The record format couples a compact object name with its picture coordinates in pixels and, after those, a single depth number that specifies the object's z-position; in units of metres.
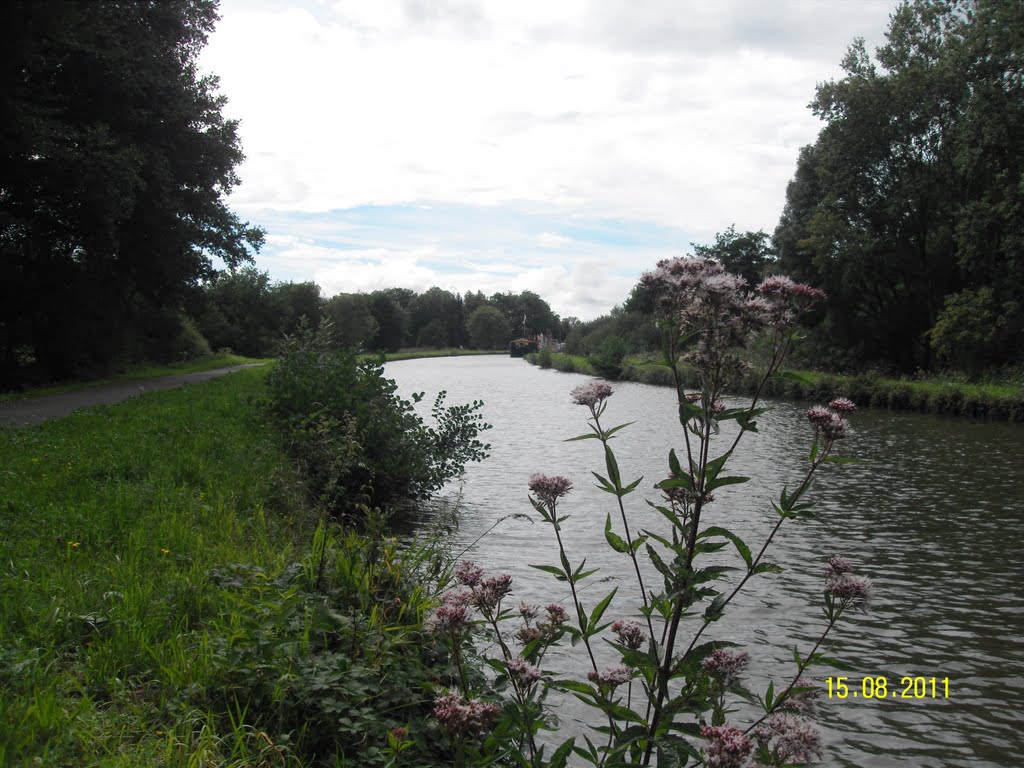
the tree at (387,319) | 99.81
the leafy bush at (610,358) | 46.91
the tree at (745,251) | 52.62
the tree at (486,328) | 136.00
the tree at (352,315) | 75.94
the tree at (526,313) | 159.75
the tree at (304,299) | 67.86
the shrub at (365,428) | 9.44
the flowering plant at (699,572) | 2.49
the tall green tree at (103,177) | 8.84
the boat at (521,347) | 101.14
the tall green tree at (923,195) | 27.09
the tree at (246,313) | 53.72
